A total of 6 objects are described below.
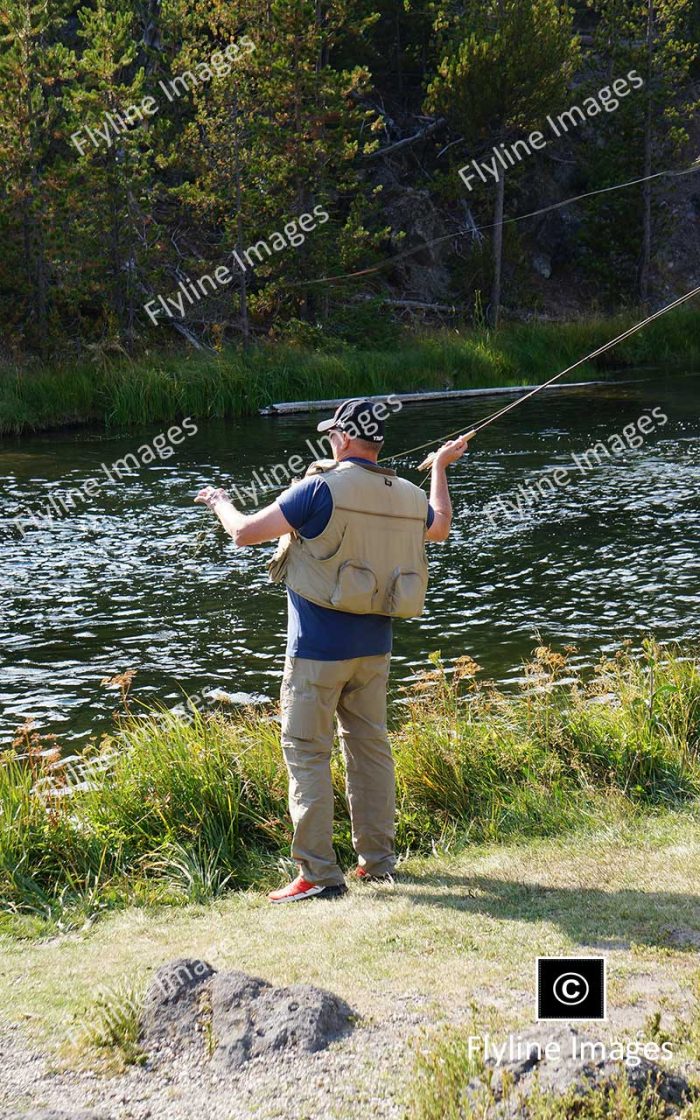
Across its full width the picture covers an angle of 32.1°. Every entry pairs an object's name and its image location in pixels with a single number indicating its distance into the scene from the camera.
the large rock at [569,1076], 3.04
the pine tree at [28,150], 26.58
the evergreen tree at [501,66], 33.81
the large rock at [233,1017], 3.55
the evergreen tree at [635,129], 38.41
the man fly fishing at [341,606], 5.18
